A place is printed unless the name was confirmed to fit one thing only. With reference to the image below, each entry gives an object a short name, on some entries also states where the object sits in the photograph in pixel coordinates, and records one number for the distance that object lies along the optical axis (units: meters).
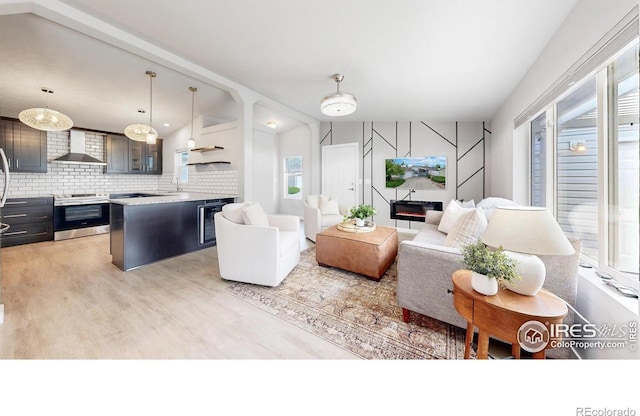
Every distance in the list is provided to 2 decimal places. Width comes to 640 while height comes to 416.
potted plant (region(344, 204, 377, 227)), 2.93
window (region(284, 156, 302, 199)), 6.18
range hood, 4.30
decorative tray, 2.82
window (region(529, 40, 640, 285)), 1.23
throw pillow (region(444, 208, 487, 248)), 1.83
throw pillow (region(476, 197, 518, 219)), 2.48
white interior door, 5.20
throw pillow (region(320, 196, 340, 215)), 4.23
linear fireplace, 4.70
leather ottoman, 2.36
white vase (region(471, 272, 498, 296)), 1.05
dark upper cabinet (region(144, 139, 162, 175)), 5.50
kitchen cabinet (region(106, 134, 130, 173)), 4.92
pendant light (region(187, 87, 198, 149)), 3.71
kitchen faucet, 5.35
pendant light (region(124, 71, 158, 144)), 3.41
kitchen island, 2.68
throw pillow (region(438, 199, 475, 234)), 2.84
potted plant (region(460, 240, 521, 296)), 1.03
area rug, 1.41
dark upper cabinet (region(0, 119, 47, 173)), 3.69
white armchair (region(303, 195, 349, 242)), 3.87
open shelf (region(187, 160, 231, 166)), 4.23
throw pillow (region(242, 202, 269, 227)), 2.29
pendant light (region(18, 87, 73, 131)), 2.63
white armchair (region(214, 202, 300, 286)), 2.17
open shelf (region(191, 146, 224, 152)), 4.29
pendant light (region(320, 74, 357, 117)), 2.57
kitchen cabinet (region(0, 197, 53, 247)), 3.56
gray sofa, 1.23
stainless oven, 3.97
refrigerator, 1.67
